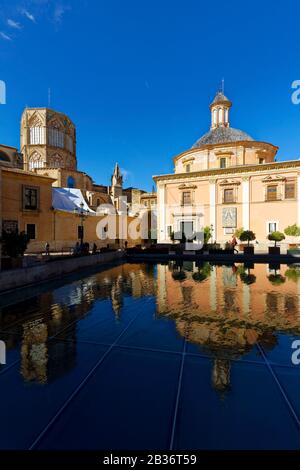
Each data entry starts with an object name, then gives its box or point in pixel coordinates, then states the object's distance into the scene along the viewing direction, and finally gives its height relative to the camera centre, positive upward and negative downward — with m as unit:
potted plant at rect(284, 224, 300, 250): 19.39 +0.65
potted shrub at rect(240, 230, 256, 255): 19.66 +0.21
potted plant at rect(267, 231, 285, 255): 19.30 +0.20
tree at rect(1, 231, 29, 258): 8.15 -0.21
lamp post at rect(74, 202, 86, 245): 21.34 +2.75
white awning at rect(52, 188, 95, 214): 21.99 +4.38
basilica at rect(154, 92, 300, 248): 23.19 +5.68
